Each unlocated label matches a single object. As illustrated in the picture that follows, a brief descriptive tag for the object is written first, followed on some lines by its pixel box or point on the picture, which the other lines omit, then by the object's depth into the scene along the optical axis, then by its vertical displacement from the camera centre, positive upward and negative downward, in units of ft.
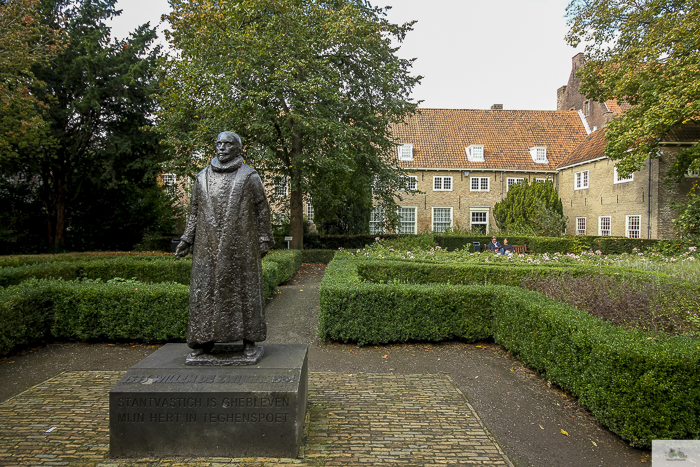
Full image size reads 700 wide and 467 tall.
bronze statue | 11.65 -0.99
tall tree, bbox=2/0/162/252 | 56.29 +18.28
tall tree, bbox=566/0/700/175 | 46.96 +23.20
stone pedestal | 10.52 -5.32
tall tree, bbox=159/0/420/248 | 44.65 +18.78
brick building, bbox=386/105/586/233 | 94.38 +16.96
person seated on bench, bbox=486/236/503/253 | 51.16 -2.32
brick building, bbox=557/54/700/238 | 68.39 +8.52
